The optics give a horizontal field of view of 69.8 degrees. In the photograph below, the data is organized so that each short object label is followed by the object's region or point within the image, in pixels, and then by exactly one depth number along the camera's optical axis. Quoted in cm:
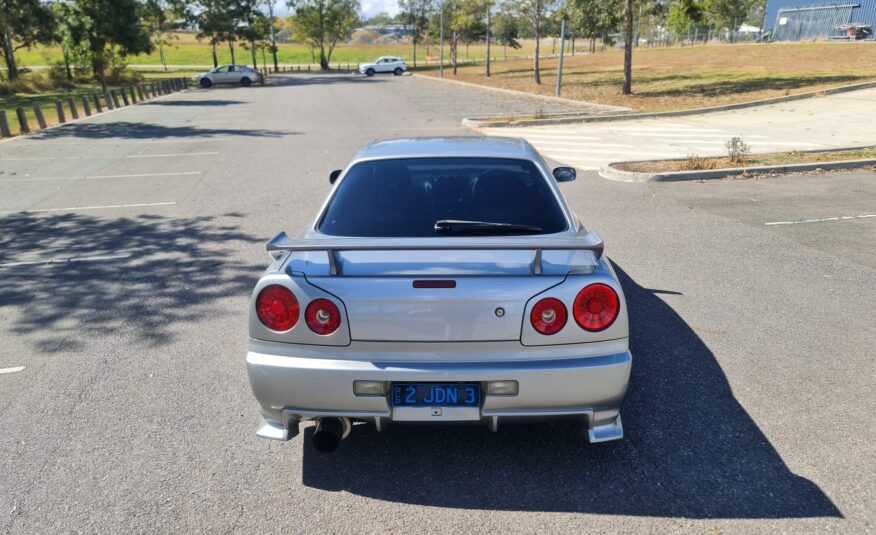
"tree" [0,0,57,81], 3697
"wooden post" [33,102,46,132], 1992
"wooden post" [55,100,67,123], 2181
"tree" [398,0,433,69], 6662
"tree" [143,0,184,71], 4562
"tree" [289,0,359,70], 7062
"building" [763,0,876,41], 5108
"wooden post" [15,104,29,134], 1905
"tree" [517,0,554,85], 2849
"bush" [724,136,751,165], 1143
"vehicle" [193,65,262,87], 4547
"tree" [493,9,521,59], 3082
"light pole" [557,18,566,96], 2167
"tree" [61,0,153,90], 3444
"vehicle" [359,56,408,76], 5724
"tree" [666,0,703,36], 2257
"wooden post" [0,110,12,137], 1850
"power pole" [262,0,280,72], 6406
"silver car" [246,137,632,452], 287
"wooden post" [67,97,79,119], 2305
